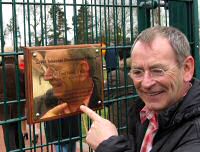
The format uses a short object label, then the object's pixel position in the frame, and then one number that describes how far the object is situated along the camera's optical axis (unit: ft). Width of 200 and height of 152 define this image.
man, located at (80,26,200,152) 5.89
